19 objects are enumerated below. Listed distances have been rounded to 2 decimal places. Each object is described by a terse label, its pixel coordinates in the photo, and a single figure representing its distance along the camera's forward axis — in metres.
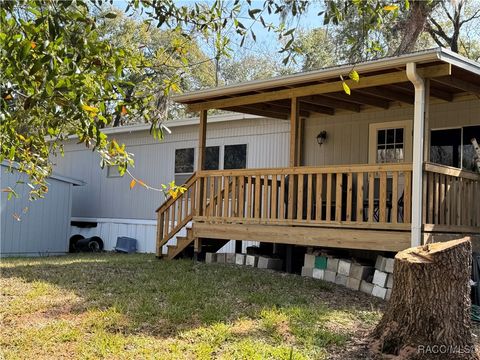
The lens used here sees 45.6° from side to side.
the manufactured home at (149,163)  12.16
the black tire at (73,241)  15.57
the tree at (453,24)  18.08
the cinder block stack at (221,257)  9.55
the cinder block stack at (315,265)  8.16
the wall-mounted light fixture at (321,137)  10.78
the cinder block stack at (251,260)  9.06
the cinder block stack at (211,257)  9.62
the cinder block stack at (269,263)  8.91
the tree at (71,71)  2.71
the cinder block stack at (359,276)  7.59
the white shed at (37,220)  13.08
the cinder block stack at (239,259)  9.24
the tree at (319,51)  21.25
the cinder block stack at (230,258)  9.43
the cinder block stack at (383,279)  7.25
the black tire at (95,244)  15.30
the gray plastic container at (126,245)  14.42
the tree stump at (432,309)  4.66
